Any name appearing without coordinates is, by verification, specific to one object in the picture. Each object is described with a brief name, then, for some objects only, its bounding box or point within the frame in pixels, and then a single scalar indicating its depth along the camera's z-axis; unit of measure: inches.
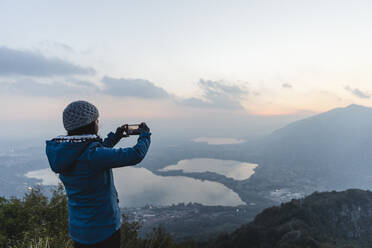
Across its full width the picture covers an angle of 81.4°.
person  45.8
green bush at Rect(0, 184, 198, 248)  276.5
